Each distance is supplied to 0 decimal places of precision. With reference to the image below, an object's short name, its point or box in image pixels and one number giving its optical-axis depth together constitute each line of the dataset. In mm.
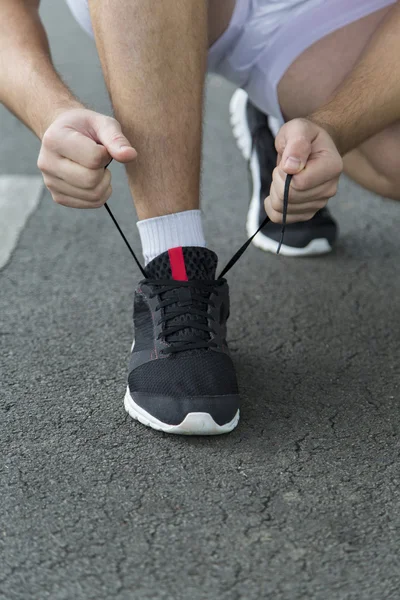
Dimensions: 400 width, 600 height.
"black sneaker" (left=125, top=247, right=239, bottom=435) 1519
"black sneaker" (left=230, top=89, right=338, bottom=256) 1932
